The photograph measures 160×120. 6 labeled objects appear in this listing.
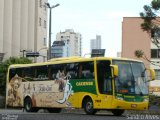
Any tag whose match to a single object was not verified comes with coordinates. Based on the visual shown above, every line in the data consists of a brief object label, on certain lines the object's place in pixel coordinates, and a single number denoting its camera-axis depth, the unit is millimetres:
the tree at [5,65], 57738
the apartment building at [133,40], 83062
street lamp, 47484
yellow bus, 27094
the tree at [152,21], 25322
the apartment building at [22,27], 78125
